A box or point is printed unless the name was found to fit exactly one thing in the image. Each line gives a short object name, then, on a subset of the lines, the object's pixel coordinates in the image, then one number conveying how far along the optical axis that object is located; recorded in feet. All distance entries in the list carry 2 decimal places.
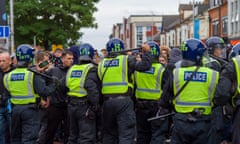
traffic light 54.34
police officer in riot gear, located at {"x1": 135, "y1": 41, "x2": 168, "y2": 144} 30.66
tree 109.29
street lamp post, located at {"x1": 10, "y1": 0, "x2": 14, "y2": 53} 78.49
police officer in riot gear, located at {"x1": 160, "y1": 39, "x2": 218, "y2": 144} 21.80
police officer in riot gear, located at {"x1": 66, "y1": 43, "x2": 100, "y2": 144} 28.91
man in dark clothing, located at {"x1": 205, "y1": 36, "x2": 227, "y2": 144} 26.20
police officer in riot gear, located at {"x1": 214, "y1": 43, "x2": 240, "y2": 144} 21.04
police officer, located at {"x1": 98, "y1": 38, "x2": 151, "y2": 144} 27.84
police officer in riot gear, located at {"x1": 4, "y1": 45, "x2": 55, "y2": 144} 27.81
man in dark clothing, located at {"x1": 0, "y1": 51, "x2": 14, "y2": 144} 29.32
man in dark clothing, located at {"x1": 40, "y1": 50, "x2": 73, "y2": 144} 32.65
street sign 51.88
